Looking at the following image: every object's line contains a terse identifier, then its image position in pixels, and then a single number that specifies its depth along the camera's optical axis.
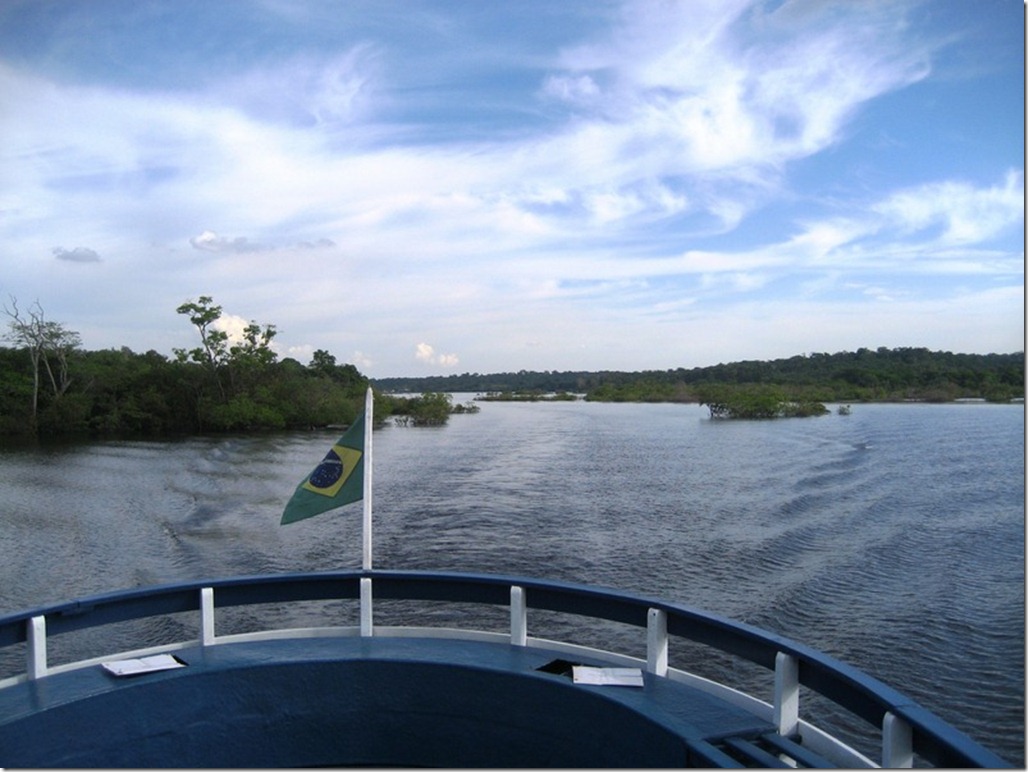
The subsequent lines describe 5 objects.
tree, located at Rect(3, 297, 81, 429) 36.12
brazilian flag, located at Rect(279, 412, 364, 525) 3.85
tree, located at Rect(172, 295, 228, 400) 39.56
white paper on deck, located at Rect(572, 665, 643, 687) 3.08
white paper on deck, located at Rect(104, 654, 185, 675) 3.17
